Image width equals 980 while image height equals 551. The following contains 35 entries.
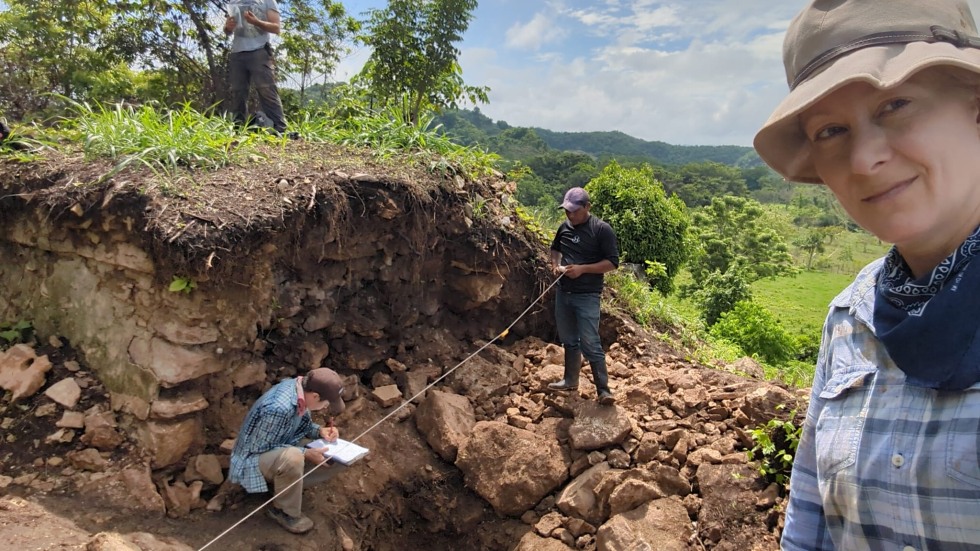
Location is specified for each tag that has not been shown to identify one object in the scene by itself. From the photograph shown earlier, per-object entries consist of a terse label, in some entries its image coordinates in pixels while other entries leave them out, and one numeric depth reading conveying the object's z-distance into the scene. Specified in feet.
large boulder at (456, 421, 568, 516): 14.17
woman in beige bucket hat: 3.14
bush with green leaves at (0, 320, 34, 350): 13.64
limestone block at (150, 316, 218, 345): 12.17
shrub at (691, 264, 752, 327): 47.98
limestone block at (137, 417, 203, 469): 12.14
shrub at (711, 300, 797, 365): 37.42
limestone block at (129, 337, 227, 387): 12.12
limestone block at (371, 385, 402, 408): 15.48
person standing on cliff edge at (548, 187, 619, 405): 14.78
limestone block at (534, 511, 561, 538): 13.56
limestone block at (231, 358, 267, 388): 13.37
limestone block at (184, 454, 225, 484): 12.59
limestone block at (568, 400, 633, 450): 14.23
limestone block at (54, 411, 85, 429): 12.18
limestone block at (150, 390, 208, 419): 12.10
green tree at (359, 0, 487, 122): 26.76
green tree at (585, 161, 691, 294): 38.81
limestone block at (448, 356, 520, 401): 16.56
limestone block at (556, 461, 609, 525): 13.50
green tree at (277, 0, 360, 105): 30.01
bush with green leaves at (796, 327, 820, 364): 53.16
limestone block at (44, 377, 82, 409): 12.50
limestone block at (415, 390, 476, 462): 15.06
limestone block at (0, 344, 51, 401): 12.59
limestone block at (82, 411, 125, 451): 12.11
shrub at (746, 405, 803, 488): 11.81
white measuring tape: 12.09
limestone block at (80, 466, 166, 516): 11.53
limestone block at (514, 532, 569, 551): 13.10
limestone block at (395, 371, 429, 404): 16.06
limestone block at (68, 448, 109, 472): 11.86
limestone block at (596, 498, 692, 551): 11.94
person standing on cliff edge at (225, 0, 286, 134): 17.61
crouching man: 11.80
